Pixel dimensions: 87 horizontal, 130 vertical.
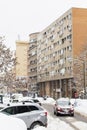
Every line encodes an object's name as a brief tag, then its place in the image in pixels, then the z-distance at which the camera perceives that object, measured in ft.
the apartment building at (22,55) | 291.70
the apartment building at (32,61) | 230.34
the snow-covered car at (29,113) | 34.24
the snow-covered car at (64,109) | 65.54
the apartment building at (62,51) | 154.55
